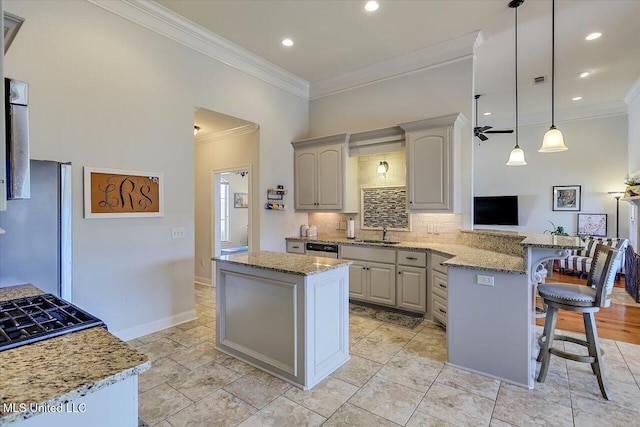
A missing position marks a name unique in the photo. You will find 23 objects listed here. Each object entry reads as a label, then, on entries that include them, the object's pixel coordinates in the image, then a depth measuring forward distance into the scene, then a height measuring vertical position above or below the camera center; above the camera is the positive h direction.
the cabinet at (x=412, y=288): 3.86 -0.94
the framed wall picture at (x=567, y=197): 6.95 +0.32
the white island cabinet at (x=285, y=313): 2.44 -0.85
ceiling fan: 5.00 +1.28
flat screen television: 7.62 +0.05
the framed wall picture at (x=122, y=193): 2.97 +0.18
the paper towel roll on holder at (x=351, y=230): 4.94 -0.28
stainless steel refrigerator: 1.94 -0.15
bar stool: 2.30 -0.67
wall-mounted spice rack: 4.77 +0.21
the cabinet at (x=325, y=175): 4.73 +0.56
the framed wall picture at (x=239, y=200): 9.72 +0.36
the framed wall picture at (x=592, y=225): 6.67 -0.27
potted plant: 6.89 -0.40
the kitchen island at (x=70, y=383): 0.75 -0.44
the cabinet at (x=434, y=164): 3.86 +0.60
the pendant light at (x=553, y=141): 3.15 +0.70
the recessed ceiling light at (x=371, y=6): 3.28 +2.14
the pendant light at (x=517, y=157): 4.02 +0.69
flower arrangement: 5.04 +0.53
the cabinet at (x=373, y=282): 4.11 -0.93
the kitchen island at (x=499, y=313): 2.44 -0.82
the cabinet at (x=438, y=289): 3.52 -0.87
